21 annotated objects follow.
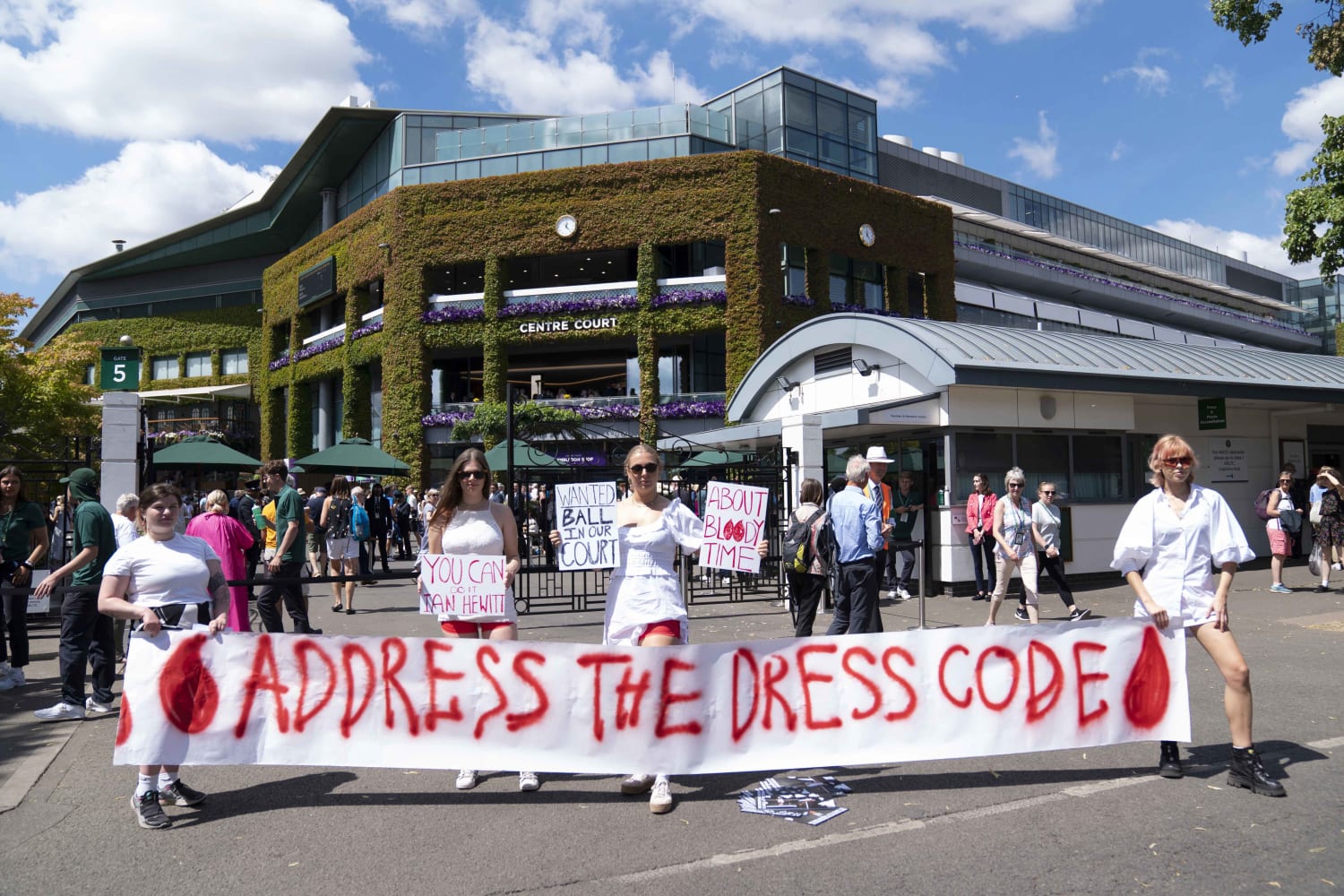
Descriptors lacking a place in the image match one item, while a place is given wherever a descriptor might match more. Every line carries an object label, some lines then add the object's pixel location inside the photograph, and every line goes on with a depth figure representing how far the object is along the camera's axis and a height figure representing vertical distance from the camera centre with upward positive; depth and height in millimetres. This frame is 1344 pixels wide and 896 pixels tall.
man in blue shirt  6969 -342
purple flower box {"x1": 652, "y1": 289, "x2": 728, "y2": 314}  30547 +7144
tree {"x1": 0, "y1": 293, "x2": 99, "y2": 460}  28984 +4359
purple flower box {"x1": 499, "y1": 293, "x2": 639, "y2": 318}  31422 +7208
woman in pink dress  7570 -145
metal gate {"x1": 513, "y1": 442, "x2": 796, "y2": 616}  12422 -610
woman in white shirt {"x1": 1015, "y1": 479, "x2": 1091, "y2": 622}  10514 -295
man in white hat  10445 +453
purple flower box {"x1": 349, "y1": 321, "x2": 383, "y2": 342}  34969 +7247
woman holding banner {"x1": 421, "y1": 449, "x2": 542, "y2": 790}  5520 -57
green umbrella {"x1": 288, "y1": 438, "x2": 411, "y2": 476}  18875 +1285
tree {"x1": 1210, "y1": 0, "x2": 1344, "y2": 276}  12844 +4801
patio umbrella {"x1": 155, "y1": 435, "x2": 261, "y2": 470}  17234 +1319
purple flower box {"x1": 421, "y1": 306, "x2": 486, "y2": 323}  32750 +7156
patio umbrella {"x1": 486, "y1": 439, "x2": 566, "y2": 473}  18350 +1440
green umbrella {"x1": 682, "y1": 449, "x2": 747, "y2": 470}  22691 +1432
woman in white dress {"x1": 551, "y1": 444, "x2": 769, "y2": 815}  5129 -300
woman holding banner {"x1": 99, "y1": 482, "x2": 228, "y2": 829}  4863 -317
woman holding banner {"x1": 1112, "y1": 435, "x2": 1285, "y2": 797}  4914 -295
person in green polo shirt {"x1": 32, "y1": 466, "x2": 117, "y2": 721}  6879 -712
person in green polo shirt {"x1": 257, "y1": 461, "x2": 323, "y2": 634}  8695 -346
